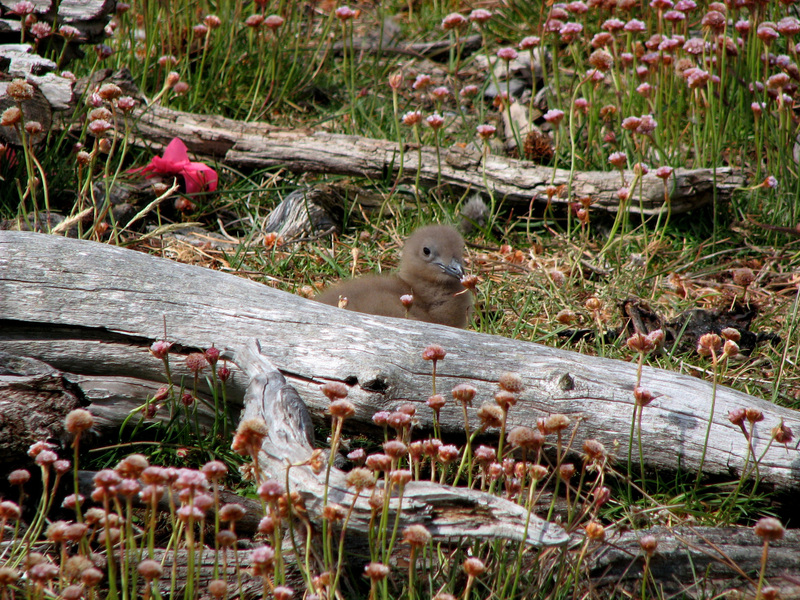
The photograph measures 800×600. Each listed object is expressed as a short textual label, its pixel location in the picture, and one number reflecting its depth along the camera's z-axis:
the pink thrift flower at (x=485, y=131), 8.05
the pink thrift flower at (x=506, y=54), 8.60
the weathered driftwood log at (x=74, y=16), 8.14
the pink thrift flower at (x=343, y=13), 9.25
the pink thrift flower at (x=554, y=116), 8.19
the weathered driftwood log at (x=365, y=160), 8.71
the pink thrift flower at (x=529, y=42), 8.94
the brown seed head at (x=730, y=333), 5.07
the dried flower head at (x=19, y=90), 5.61
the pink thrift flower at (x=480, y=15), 8.96
